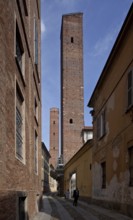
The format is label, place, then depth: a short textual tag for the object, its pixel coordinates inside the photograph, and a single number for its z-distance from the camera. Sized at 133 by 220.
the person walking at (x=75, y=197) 17.78
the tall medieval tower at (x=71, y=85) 35.92
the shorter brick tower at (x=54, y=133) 58.64
